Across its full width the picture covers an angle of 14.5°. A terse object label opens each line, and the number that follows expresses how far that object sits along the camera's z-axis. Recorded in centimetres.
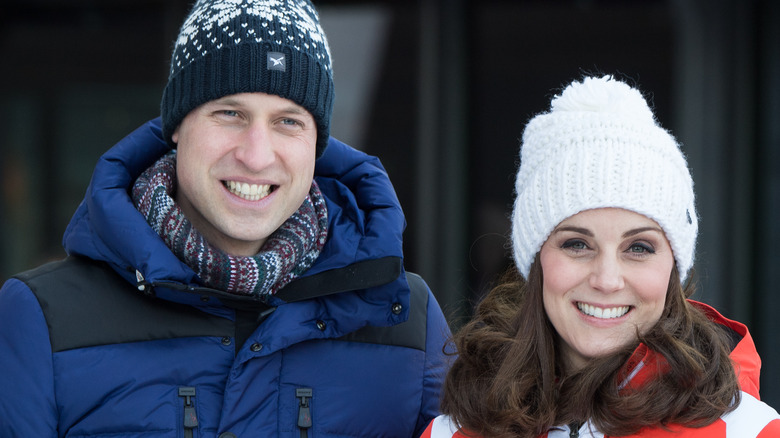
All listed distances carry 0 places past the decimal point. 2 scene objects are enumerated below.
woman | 316
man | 324
